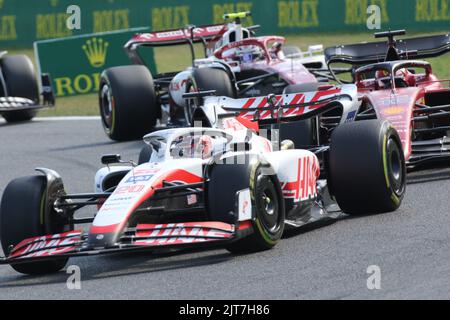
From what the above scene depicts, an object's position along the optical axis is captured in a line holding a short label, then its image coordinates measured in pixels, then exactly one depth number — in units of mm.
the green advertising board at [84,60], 22422
